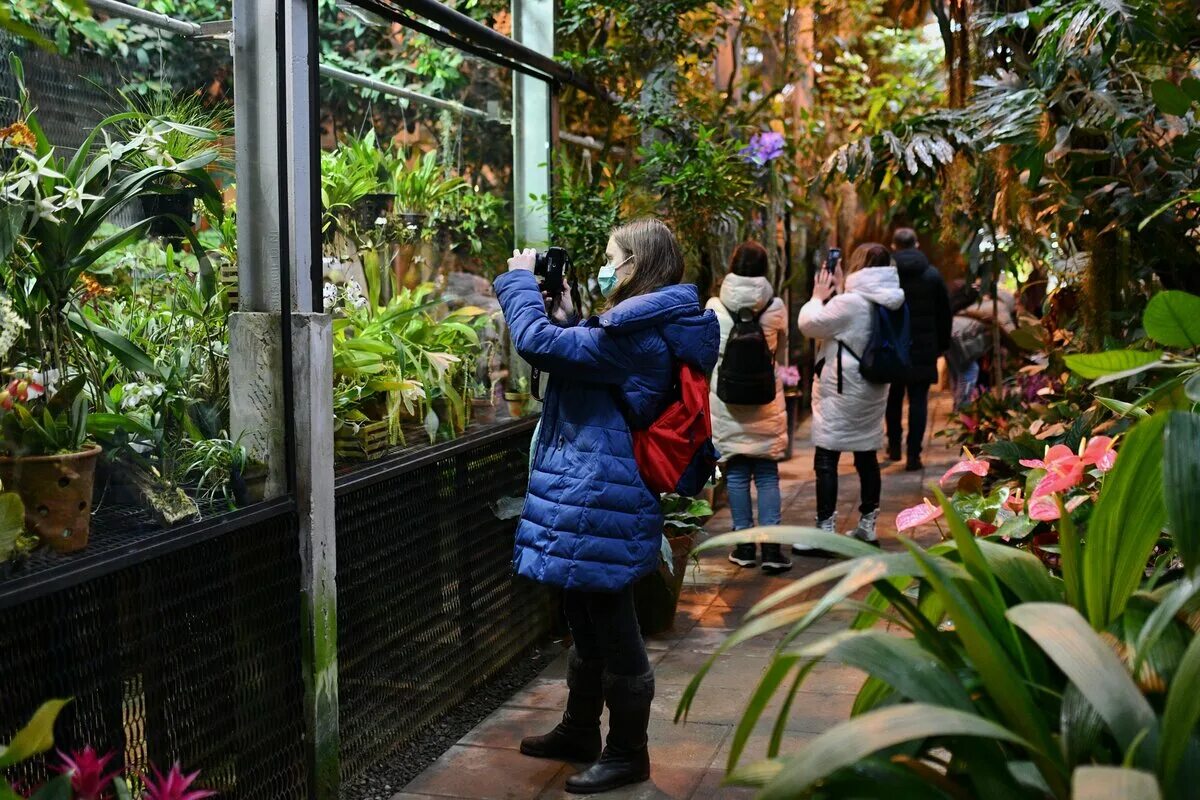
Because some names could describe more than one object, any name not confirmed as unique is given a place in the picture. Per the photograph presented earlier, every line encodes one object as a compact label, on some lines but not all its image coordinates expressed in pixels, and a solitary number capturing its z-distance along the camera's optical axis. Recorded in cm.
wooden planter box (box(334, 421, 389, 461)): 379
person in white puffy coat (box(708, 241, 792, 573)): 614
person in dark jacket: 864
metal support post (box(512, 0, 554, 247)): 542
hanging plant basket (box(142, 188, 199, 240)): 310
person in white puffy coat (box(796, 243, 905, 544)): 659
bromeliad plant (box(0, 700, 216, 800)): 197
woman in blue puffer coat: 349
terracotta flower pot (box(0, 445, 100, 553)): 264
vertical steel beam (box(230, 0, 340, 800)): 330
